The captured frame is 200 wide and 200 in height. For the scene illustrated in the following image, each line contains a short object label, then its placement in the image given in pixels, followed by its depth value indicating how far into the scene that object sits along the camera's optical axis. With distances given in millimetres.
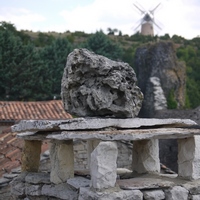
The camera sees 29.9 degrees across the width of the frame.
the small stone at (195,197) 4688
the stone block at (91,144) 5224
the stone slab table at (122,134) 4402
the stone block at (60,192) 4586
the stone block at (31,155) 5668
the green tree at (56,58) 27953
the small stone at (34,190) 5105
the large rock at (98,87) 4848
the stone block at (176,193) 4535
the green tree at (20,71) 26000
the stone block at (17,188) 5361
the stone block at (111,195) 4148
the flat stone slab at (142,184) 4426
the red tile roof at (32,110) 14055
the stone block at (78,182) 4562
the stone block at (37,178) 5137
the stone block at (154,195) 4414
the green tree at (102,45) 31784
